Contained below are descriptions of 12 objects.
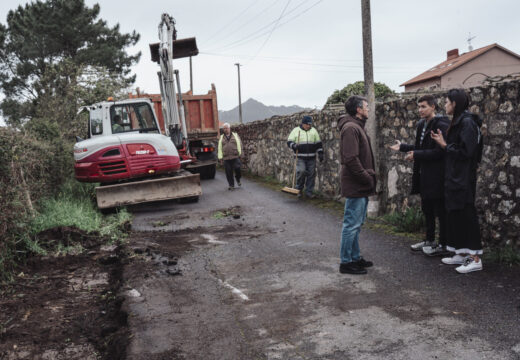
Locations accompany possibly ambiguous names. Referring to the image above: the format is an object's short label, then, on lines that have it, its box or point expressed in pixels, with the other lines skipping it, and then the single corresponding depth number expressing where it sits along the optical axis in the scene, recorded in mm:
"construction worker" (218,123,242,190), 12562
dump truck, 14250
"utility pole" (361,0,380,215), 7809
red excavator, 9305
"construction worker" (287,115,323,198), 10273
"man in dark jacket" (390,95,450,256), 5191
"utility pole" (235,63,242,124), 47125
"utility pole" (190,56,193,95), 40378
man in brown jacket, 4797
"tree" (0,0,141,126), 27438
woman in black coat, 4645
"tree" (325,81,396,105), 25516
